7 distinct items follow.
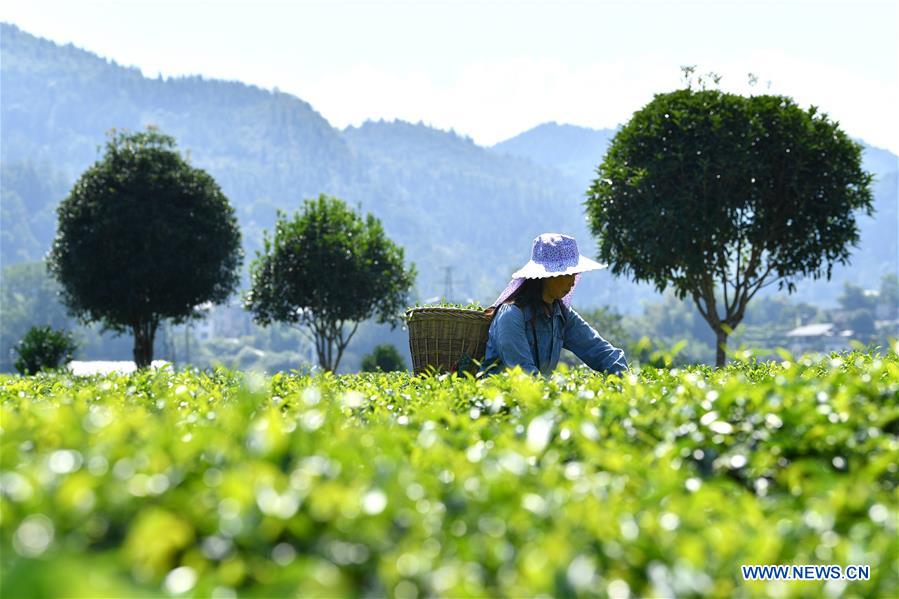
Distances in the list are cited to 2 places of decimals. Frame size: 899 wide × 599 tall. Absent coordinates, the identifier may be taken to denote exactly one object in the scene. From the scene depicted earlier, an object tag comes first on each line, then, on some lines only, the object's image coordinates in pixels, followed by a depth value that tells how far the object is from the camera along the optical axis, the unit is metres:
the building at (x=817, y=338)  176.50
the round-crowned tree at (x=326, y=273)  30.81
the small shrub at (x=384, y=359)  31.89
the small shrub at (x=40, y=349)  28.06
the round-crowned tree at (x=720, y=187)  22.38
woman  8.01
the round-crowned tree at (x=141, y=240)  30.23
